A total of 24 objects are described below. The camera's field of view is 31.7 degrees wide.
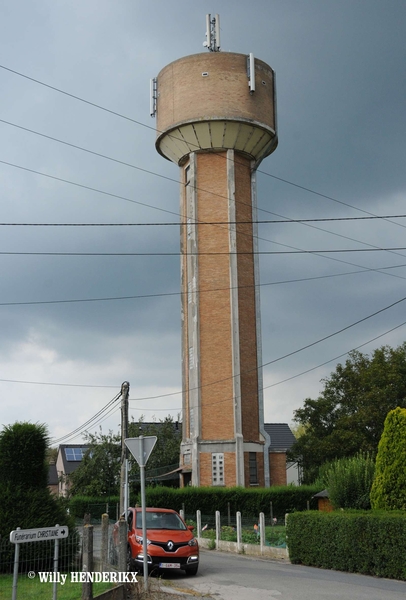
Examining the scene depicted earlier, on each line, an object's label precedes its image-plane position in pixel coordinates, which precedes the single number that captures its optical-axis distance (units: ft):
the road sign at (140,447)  46.78
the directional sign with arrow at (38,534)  31.24
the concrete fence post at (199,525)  92.07
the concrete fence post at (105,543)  50.24
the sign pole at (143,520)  43.67
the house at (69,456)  228.92
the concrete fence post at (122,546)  44.52
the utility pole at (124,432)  88.56
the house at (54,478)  248.97
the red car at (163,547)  52.29
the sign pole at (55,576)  34.19
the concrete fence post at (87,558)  37.63
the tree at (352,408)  139.54
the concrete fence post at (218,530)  84.76
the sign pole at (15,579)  31.49
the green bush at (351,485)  79.03
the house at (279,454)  124.67
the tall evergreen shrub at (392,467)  58.18
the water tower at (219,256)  118.11
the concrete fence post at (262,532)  73.00
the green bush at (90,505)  137.28
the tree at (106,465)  157.48
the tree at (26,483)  50.01
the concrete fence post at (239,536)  78.58
